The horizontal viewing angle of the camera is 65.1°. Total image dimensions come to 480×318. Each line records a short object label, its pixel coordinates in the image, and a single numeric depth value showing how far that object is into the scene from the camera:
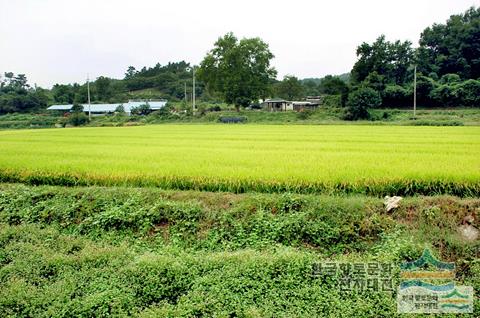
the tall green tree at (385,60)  40.91
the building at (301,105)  47.81
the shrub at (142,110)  45.75
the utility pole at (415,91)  35.03
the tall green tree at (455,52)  43.22
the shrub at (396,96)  37.44
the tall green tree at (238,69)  41.28
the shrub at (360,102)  33.81
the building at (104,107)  50.59
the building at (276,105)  50.68
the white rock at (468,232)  5.10
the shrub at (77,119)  38.21
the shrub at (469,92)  33.72
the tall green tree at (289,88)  57.03
